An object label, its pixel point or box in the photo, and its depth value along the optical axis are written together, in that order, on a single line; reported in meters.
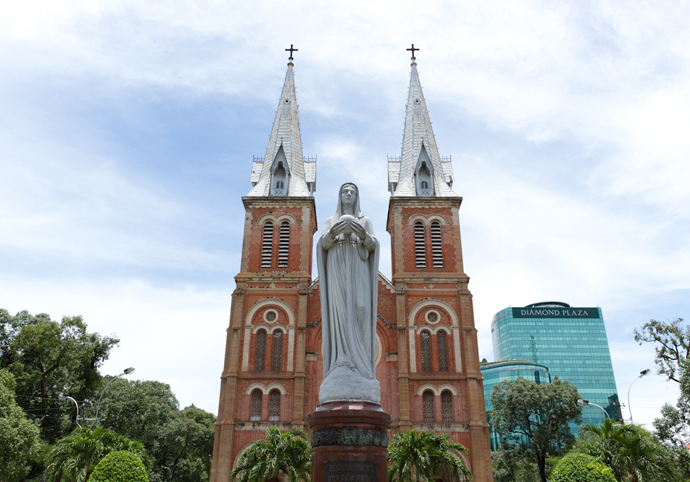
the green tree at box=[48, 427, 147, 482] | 14.68
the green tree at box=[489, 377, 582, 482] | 31.61
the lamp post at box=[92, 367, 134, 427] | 19.77
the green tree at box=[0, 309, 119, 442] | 26.11
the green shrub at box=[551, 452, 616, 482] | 12.36
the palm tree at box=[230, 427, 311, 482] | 16.69
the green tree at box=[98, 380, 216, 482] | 30.00
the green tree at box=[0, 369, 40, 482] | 18.33
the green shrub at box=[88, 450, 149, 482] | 12.86
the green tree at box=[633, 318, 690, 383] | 21.03
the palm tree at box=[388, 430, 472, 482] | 16.84
